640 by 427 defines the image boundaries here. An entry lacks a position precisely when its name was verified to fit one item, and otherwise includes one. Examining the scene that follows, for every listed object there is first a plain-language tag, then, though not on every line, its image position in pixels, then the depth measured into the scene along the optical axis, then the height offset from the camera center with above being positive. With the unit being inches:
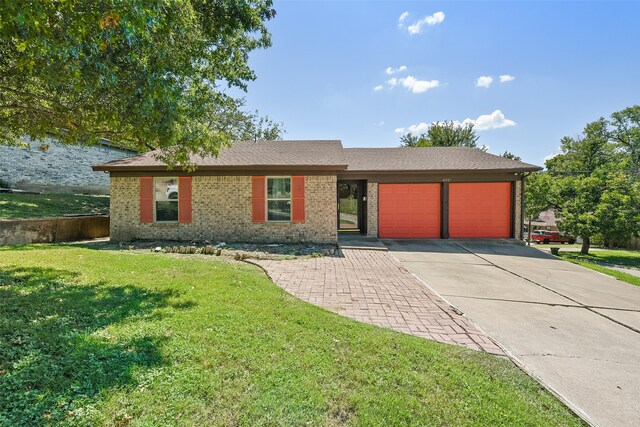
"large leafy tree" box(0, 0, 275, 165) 131.6 +80.9
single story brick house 438.0 +17.9
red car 989.2 -95.0
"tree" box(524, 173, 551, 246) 687.7 +29.4
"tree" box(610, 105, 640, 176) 1400.5 +371.9
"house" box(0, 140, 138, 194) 623.2 +91.6
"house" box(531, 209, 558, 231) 1166.4 -50.2
